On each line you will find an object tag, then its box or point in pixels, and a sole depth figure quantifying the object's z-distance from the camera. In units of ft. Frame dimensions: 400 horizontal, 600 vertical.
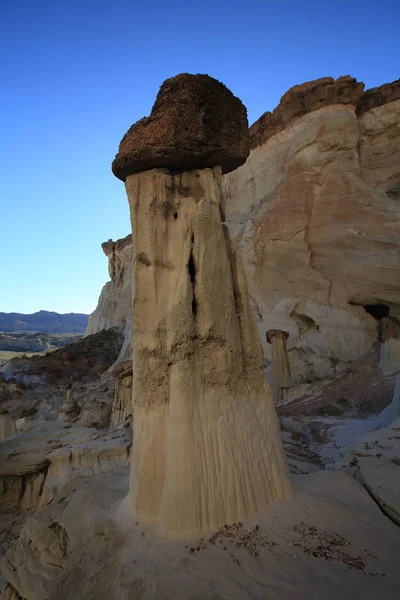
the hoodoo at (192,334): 12.32
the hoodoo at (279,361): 57.11
